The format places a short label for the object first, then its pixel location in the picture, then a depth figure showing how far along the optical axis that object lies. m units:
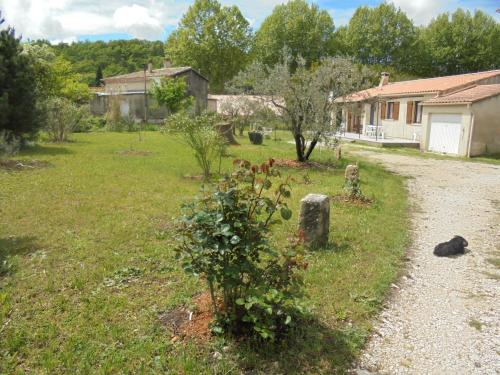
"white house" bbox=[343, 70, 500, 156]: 18.12
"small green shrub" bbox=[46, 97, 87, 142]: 16.56
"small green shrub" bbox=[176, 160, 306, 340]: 2.76
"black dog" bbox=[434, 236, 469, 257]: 5.45
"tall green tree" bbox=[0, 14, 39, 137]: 12.25
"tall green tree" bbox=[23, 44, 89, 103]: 23.33
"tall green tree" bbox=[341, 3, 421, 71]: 47.19
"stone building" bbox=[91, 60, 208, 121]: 33.84
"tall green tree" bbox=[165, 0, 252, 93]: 49.84
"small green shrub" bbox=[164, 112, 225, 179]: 9.59
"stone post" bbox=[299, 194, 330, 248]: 5.23
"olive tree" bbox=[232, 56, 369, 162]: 11.91
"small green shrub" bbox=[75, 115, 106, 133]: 25.03
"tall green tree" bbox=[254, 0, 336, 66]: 50.16
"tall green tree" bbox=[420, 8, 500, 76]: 42.12
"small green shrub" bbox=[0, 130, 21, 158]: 9.56
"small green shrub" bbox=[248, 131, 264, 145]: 20.38
